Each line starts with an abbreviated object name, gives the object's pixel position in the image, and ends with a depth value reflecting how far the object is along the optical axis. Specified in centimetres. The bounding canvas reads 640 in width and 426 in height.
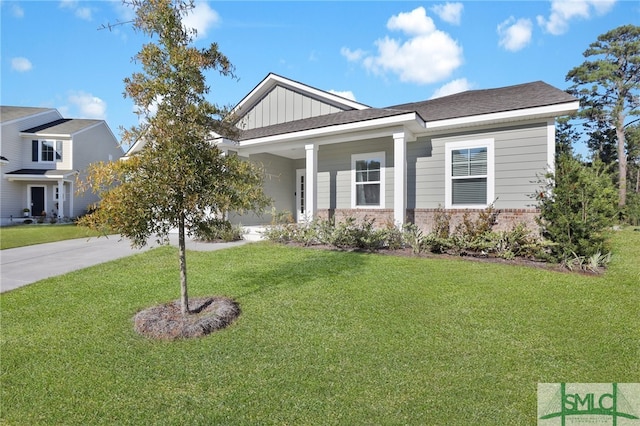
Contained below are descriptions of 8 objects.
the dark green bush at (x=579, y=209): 634
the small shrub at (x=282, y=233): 962
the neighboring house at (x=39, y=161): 2073
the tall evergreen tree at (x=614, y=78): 2341
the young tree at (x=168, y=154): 364
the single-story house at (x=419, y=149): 820
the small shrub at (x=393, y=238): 848
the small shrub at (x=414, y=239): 790
